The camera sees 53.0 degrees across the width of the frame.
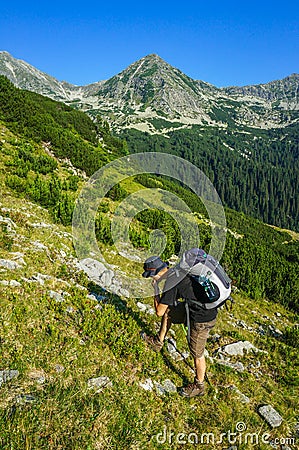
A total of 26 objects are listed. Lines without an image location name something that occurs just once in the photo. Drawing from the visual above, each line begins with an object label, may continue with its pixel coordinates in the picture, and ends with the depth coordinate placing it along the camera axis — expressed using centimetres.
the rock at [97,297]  666
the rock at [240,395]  543
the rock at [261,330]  887
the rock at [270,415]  502
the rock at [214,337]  725
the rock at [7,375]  374
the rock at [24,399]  349
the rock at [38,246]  761
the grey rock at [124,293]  753
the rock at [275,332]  911
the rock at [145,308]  727
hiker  493
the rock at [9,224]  783
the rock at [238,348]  688
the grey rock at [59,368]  426
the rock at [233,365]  636
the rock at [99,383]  424
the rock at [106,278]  761
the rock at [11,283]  560
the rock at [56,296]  595
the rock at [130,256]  1044
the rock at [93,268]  769
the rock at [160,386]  486
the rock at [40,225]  888
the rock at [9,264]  616
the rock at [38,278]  608
